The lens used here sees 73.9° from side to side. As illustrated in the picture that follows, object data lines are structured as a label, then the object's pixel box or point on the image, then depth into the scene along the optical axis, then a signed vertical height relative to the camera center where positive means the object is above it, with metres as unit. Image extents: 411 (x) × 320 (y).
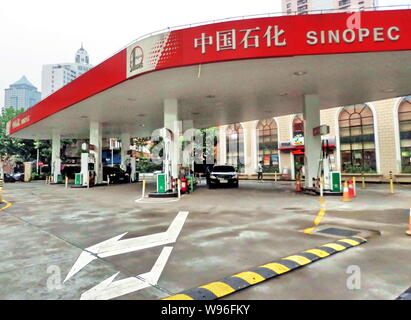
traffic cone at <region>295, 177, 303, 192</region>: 16.02 -1.02
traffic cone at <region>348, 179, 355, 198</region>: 13.14 -1.13
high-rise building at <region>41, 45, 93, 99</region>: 158.12 +58.54
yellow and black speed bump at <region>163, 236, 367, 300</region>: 3.24 -1.45
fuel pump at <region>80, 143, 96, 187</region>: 21.05 +0.37
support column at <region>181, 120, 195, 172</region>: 19.66 +2.07
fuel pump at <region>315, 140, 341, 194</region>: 13.92 -0.47
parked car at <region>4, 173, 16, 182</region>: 31.44 -0.29
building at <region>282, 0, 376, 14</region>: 62.59 +40.10
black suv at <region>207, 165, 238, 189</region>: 18.77 -0.51
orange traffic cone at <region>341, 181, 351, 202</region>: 11.31 -1.10
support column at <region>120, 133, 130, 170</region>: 28.79 +2.64
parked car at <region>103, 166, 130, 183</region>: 26.08 -0.11
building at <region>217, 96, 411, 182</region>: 21.50 +2.46
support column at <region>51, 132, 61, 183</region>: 27.64 +1.79
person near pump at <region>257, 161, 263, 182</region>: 26.69 -0.35
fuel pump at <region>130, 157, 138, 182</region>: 28.91 +0.33
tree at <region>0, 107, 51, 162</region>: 35.41 +3.81
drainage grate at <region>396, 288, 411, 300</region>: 3.03 -1.46
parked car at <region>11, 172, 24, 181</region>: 32.66 -0.09
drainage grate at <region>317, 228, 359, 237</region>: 5.96 -1.45
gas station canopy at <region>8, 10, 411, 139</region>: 9.16 +4.06
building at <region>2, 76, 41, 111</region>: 193.88 +54.77
